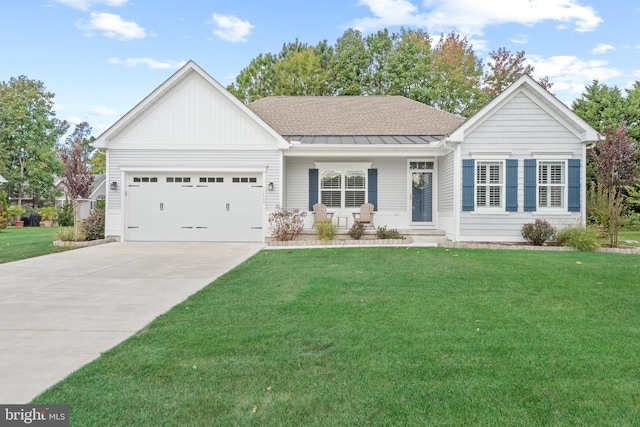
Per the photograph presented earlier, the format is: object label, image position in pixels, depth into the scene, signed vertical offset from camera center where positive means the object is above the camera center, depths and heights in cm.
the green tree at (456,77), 2841 +948
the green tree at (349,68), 3119 +1088
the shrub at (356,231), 1302 -63
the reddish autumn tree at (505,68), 2872 +999
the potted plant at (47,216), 2728 -45
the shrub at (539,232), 1179 -57
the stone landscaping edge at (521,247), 1080 -96
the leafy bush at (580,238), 1097 -70
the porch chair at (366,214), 1384 -10
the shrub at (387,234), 1284 -71
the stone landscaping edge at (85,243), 1227 -101
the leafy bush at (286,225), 1287 -45
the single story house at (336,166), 1234 +145
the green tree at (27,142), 3156 +526
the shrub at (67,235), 1282 -80
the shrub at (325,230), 1257 -59
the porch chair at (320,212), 1401 -4
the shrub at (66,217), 2123 -39
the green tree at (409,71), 2844 +969
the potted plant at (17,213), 2473 -24
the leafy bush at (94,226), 1337 -54
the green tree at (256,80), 3353 +1067
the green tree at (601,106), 2219 +580
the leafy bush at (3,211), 2027 -10
